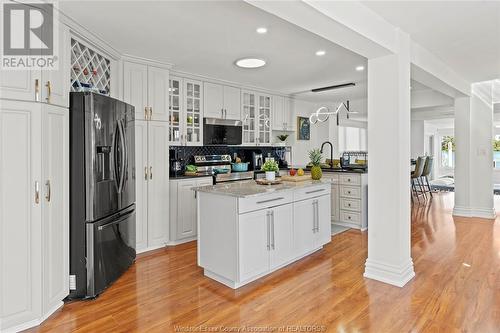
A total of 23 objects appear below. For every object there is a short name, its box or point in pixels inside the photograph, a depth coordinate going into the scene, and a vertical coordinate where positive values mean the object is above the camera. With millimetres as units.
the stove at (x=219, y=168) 4534 -46
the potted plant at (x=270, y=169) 3266 -44
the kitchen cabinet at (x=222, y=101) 4738 +1046
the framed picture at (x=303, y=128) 6367 +784
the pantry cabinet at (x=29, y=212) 1978 -326
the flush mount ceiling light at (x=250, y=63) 3689 +1281
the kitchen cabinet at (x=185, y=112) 4273 +787
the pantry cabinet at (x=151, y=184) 3635 -239
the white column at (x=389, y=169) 2725 -37
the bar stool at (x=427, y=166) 7496 -30
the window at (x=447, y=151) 12297 +579
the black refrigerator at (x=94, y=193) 2486 -242
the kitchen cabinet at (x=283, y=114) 5918 +1033
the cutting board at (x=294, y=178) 3393 -152
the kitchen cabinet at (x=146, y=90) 3590 +927
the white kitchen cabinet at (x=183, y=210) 3945 -597
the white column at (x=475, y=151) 5340 +248
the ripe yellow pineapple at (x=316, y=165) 3689 -7
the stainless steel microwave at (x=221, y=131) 4680 +545
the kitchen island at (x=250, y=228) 2590 -592
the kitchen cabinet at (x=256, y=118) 5387 +865
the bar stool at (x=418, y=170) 7024 -122
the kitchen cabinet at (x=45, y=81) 1971 +593
